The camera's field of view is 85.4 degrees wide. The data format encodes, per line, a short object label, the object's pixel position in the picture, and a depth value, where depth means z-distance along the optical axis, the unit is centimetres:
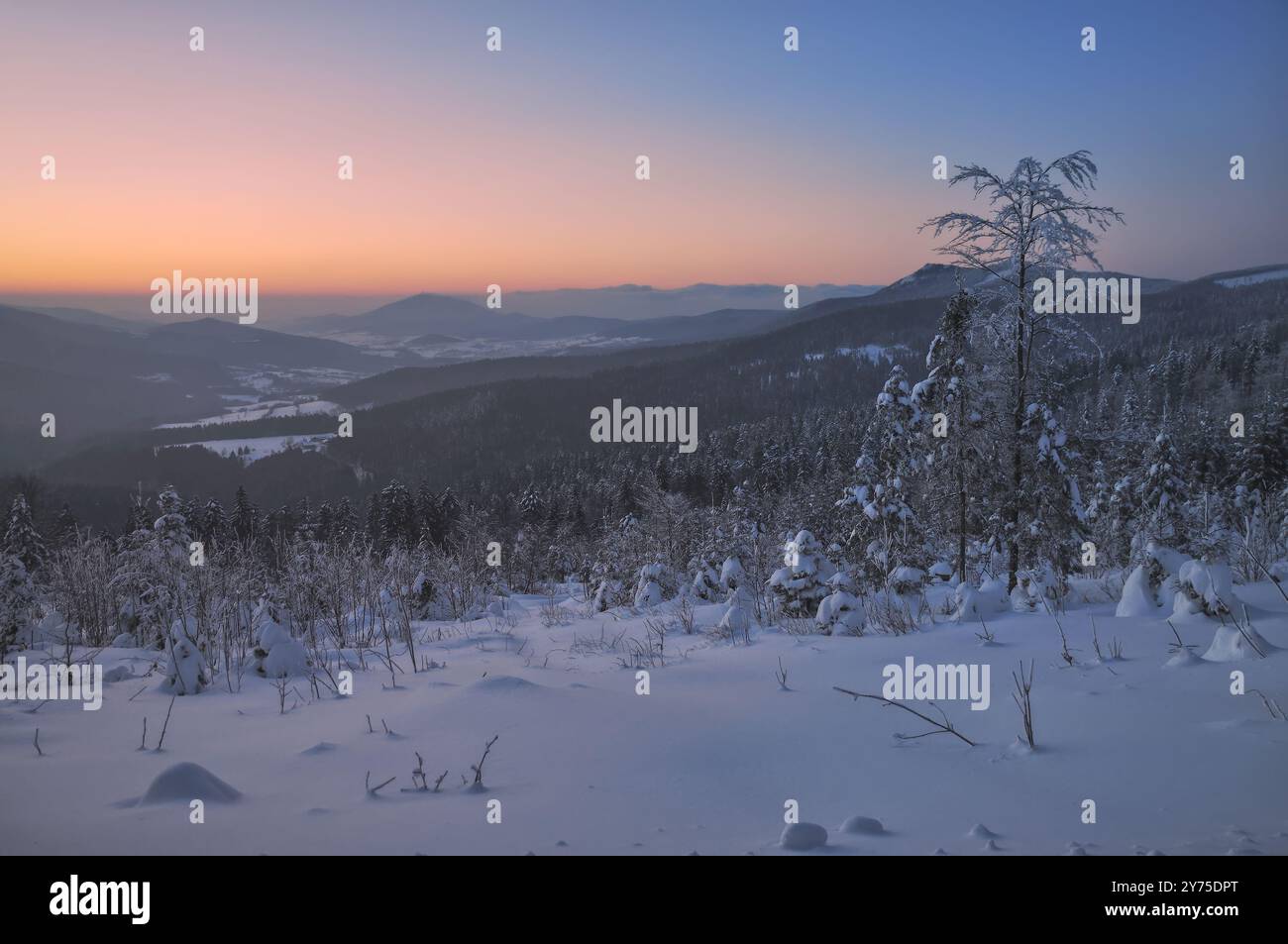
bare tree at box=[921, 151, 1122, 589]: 1225
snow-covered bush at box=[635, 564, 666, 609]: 1144
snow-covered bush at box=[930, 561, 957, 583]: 1332
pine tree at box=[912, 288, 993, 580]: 1477
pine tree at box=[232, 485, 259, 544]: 4981
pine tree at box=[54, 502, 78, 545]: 4068
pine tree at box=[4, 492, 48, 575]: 2019
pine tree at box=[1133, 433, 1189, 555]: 2507
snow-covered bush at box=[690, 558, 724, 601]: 1237
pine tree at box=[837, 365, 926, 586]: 1814
